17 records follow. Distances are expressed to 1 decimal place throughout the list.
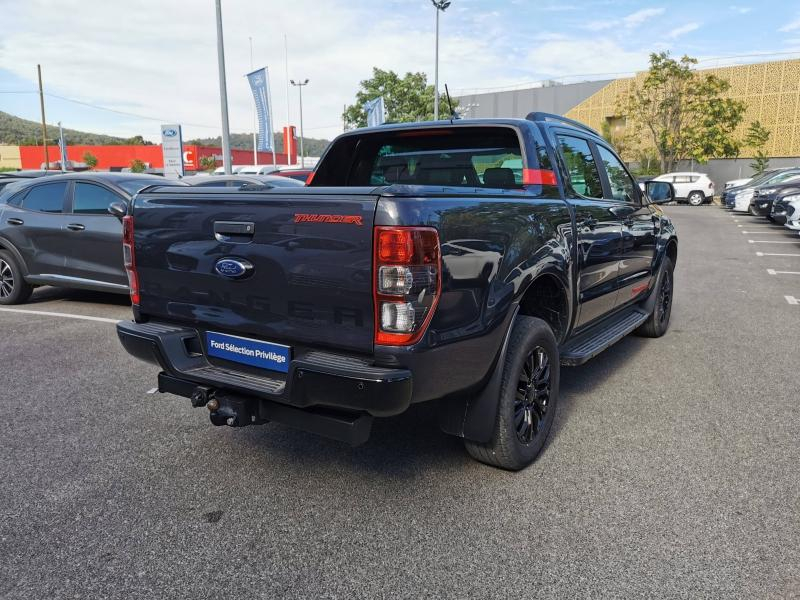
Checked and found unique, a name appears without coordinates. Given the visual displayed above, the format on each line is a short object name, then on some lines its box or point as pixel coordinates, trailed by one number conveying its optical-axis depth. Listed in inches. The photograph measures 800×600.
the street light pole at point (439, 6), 1229.7
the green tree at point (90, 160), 3019.2
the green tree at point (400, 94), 1903.3
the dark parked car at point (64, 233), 290.0
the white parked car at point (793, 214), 566.2
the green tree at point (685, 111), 1605.6
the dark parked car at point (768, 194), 740.0
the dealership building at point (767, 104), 1750.7
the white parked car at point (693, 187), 1228.5
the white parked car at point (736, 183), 1107.2
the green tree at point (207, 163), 2824.8
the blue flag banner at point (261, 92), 1103.0
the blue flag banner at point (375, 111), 1064.2
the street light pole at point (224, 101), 699.4
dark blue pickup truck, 102.0
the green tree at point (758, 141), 1642.5
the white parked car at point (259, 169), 858.3
